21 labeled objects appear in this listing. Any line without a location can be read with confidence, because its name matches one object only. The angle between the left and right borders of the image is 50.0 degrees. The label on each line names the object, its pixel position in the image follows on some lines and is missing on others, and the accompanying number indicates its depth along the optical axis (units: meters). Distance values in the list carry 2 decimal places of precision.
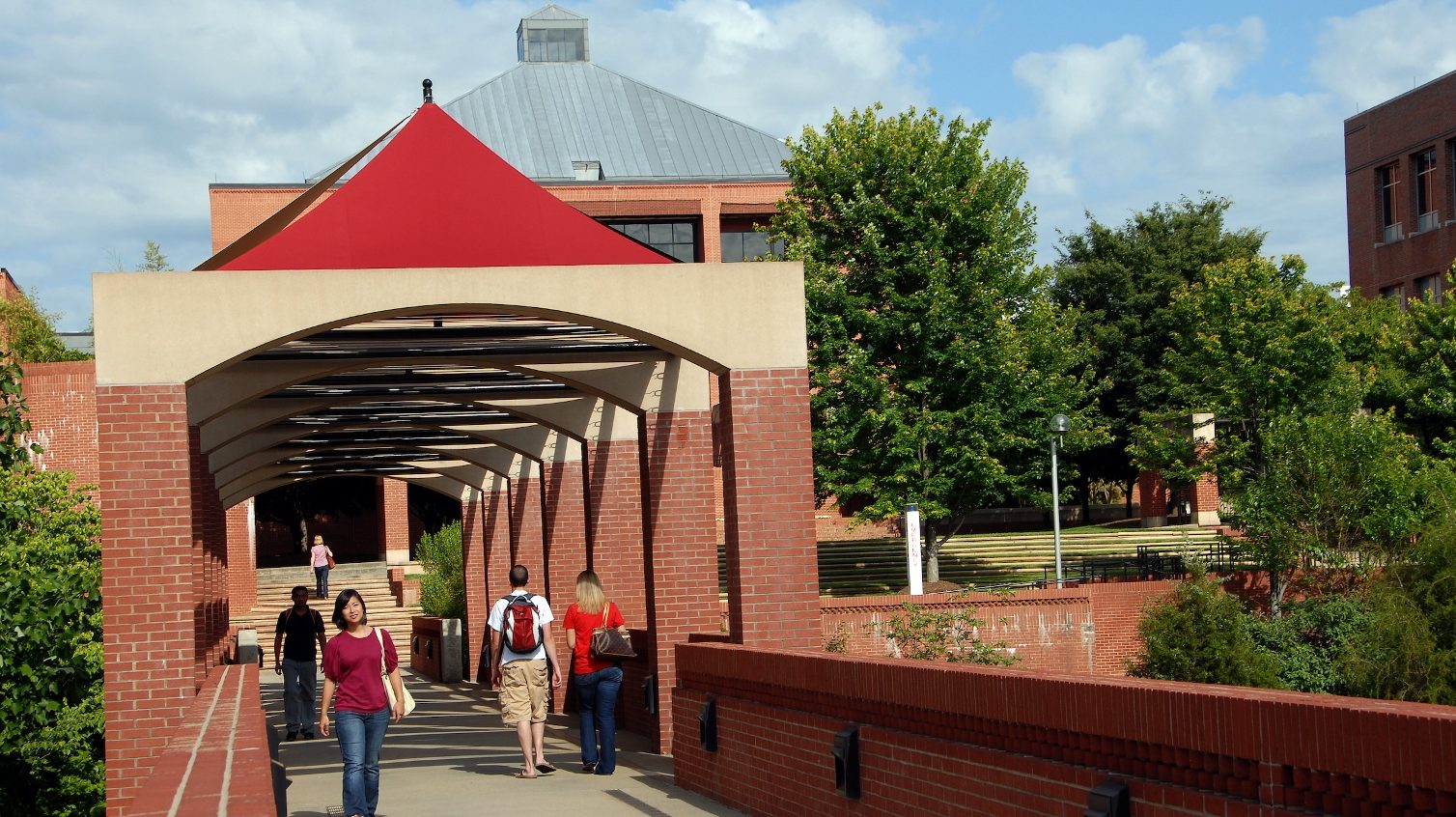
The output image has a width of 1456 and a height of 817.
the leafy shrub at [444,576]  33.97
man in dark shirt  17.66
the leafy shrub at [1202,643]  27.67
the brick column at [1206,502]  48.31
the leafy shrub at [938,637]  16.59
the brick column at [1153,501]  49.81
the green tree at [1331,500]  31.86
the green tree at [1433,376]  36.97
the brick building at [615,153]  52.50
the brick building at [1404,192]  49.19
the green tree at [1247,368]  37.31
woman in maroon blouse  10.11
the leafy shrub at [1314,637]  29.62
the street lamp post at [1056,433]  28.70
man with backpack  12.20
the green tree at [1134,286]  53.09
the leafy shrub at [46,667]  15.71
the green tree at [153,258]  64.25
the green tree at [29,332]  45.88
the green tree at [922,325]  34.31
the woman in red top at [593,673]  12.64
